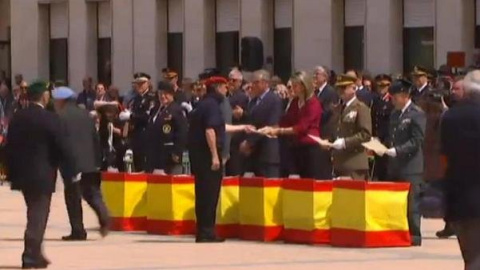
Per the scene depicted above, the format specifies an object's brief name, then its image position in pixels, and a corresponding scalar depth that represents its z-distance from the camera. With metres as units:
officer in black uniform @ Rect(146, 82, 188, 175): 24.73
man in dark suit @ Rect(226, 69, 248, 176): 26.61
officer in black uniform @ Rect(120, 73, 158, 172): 27.10
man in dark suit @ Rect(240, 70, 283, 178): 24.02
